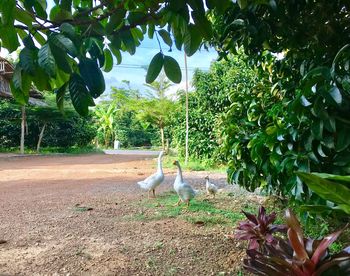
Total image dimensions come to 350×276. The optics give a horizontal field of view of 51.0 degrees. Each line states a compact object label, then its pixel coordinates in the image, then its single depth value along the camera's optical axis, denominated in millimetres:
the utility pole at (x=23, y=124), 12791
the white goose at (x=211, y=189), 4867
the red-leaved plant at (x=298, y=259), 1057
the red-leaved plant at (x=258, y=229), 1912
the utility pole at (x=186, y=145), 9298
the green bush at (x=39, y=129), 14619
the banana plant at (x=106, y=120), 17688
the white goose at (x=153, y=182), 4910
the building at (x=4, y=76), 10175
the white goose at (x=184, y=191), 4219
